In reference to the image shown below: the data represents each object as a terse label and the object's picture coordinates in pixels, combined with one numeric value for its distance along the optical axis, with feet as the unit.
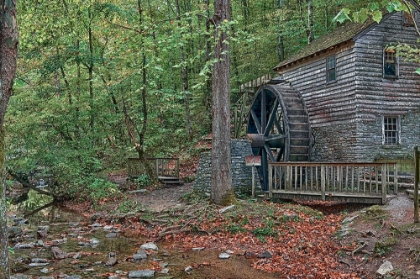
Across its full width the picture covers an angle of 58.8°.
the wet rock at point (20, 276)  18.36
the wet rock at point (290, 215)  29.37
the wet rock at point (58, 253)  23.57
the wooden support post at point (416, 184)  22.82
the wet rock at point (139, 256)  23.20
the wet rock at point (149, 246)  25.57
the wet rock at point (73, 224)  34.55
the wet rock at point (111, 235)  30.12
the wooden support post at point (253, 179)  38.79
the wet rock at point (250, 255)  22.93
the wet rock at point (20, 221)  36.64
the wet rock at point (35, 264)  21.85
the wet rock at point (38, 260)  22.63
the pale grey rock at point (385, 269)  18.18
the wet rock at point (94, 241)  27.68
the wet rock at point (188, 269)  20.64
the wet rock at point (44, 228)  32.31
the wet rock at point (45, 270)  20.65
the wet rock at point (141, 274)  19.69
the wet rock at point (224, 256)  23.00
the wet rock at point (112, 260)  22.11
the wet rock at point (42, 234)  30.47
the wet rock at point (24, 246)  26.32
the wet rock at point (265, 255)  22.61
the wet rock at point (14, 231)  30.50
